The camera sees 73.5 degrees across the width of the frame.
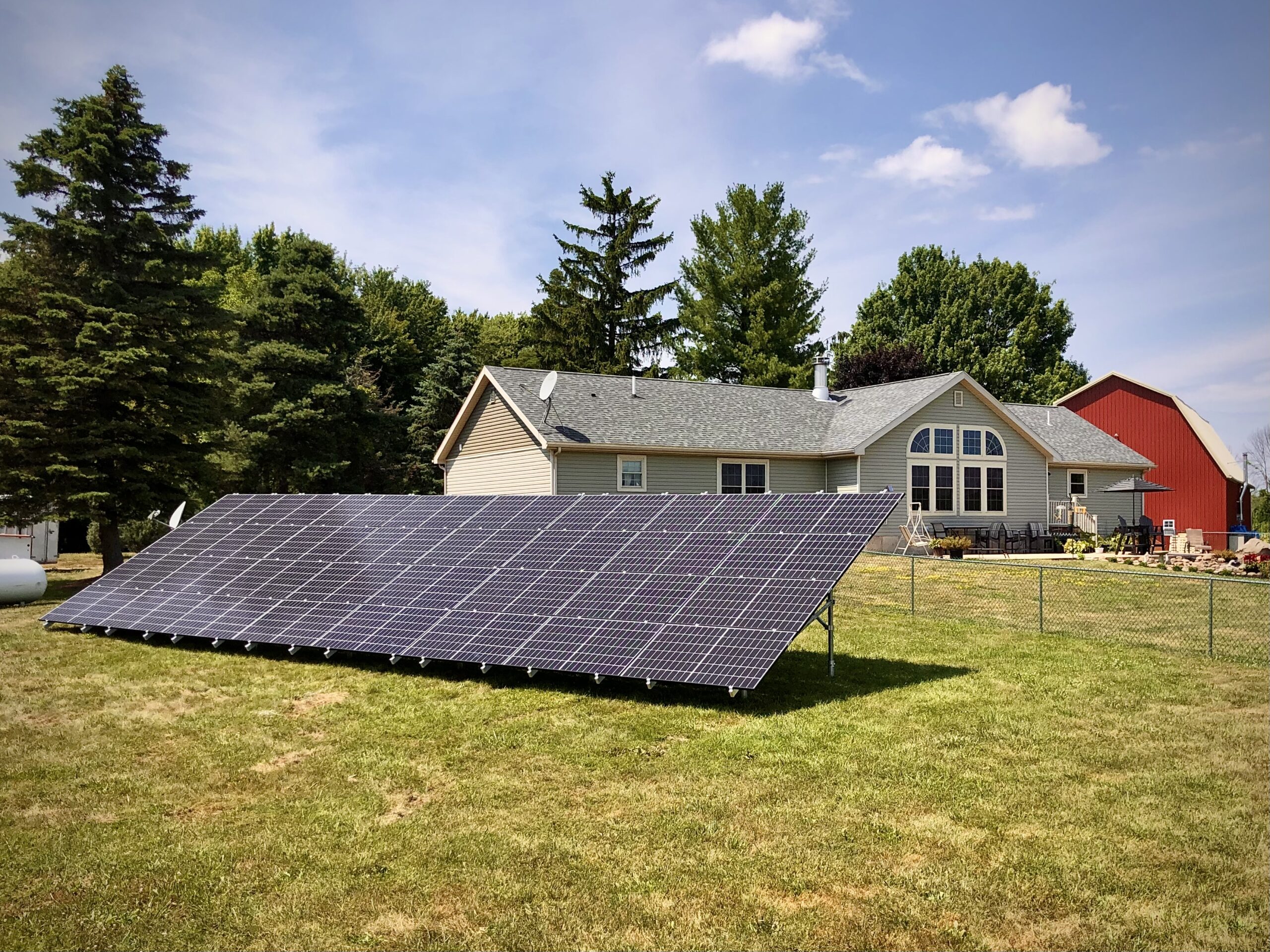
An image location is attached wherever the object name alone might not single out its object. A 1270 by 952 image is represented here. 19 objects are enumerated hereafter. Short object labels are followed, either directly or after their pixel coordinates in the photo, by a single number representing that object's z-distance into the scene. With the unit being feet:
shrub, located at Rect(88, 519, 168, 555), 87.71
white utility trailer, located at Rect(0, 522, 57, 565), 86.07
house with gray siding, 82.17
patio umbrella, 98.63
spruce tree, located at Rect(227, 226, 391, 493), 114.42
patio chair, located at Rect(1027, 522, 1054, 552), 94.17
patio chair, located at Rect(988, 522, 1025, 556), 89.92
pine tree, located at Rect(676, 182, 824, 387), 150.82
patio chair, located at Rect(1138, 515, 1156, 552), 98.17
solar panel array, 27.91
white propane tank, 52.80
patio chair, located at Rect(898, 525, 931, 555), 83.82
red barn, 112.16
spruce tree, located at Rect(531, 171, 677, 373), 153.58
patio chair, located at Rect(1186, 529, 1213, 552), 93.76
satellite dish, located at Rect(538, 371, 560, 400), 77.66
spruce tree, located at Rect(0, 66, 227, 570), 61.00
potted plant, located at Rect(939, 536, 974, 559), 80.64
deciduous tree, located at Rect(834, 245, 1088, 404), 172.04
